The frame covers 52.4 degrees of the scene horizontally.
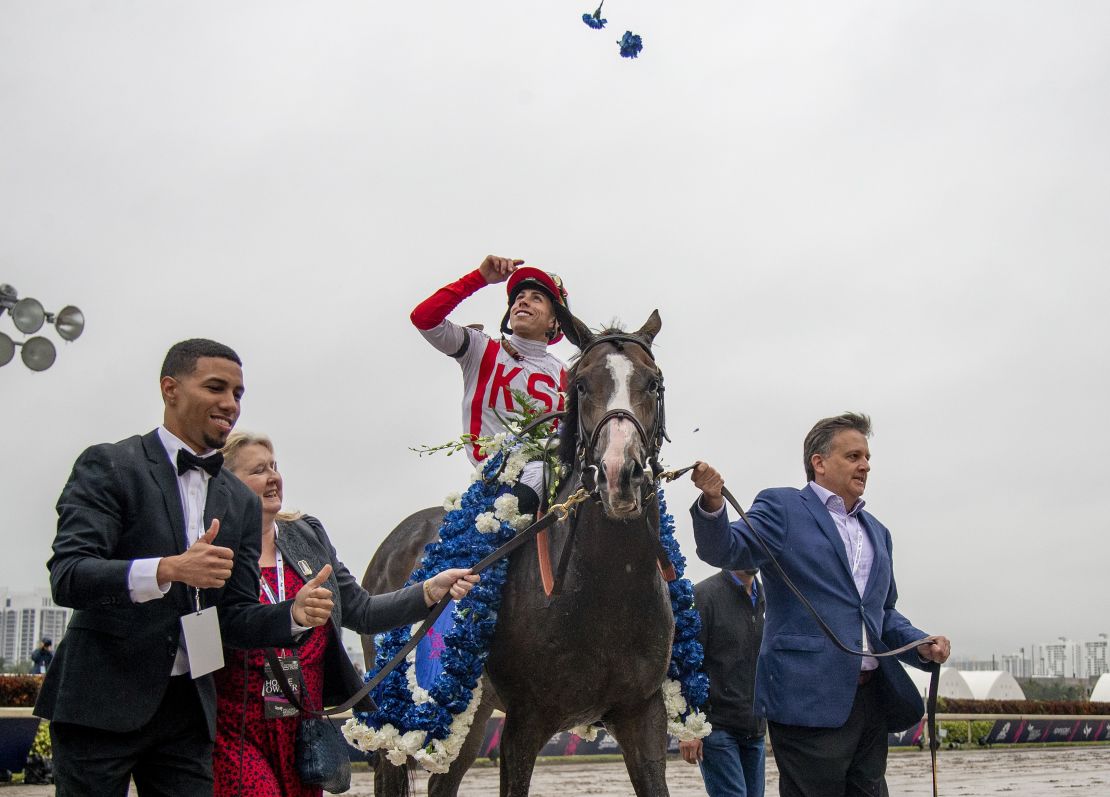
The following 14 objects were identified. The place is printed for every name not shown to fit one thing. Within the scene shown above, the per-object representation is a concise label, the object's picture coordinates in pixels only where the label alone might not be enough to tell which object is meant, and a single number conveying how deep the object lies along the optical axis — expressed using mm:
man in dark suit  3381
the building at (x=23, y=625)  59656
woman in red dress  4281
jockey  6434
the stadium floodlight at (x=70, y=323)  11609
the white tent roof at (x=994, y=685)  48094
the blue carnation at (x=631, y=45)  5200
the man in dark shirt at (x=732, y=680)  7426
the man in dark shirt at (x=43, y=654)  18000
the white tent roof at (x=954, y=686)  48031
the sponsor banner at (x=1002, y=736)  19688
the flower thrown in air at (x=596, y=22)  5148
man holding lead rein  5176
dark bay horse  5023
